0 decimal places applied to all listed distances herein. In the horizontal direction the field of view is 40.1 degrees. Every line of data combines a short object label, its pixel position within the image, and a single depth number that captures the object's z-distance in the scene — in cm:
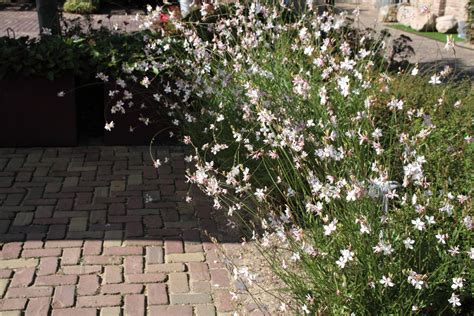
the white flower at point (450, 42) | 306
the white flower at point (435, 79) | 303
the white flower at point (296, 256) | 281
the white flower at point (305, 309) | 276
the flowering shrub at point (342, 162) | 271
